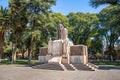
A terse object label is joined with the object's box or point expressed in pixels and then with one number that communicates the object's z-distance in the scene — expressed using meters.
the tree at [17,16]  16.70
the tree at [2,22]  16.84
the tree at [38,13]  16.47
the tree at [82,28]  24.79
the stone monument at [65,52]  11.29
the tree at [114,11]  12.17
